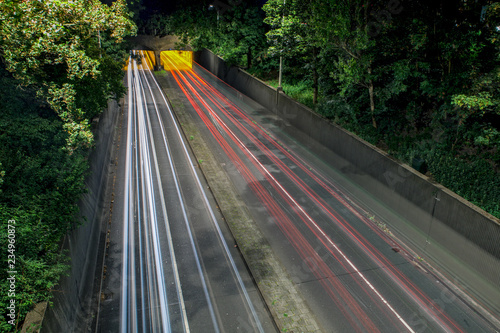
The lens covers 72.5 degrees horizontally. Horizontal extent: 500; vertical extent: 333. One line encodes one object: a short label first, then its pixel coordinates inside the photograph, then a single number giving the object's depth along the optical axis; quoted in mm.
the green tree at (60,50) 8727
